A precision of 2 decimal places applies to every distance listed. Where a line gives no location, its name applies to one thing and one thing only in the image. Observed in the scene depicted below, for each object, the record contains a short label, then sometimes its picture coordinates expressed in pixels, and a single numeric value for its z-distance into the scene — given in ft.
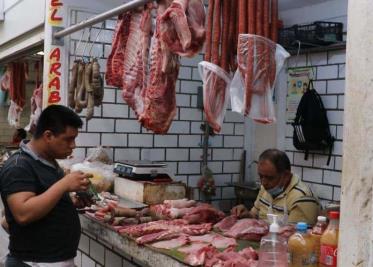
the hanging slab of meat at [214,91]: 10.18
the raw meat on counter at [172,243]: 10.52
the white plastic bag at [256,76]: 9.20
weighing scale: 15.05
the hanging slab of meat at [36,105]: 20.30
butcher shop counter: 10.42
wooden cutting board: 14.53
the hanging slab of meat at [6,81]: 27.35
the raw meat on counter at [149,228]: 11.56
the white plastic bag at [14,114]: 26.50
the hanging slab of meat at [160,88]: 12.15
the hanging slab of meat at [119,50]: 14.42
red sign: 17.88
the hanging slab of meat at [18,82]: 26.61
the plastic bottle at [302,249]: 7.73
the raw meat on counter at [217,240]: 10.57
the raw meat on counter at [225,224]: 12.16
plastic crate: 18.81
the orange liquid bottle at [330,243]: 7.20
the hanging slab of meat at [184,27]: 10.97
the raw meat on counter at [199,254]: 9.27
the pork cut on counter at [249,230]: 11.18
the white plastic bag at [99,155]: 16.81
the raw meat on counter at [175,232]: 11.02
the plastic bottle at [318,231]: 7.77
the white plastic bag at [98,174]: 15.88
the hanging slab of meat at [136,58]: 13.33
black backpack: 19.11
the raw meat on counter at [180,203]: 13.66
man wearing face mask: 13.75
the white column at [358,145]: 6.09
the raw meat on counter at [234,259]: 8.89
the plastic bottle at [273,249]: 8.25
